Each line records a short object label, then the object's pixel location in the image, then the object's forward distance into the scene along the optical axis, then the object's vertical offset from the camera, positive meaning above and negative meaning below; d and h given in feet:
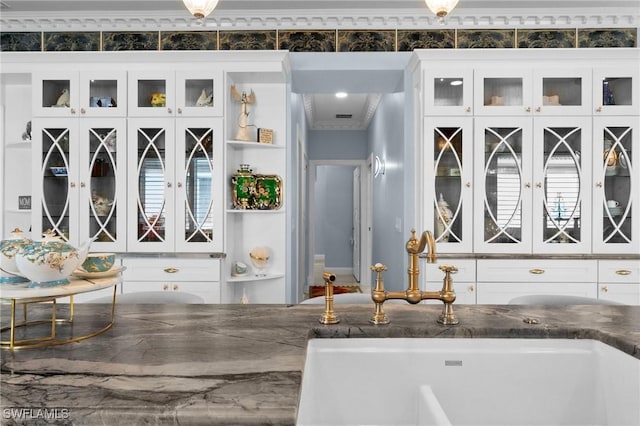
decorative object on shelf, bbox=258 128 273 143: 11.13 +1.91
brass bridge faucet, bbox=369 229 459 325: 4.02 -0.75
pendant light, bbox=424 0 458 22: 5.17 +2.40
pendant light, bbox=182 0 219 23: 5.38 +2.50
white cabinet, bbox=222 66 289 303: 11.00 +0.65
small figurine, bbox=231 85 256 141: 10.92 +2.48
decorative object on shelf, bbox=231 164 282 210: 10.95 +0.54
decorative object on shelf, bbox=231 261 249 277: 11.00 -1.41
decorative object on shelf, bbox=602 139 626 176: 9.97 +1.22
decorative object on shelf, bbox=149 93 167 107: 10.35 +2.60
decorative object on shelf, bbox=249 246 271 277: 11.13 -1.17
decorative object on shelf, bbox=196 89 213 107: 10.36 +2.60
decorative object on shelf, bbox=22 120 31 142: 11.07 +1.94
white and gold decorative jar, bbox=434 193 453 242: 10.07 -0.09
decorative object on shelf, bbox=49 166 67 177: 10.38 +0.95
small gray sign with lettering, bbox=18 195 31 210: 11.46 +0.26
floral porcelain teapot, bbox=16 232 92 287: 3.35 -0.38
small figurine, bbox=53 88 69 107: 10.42 +2.61
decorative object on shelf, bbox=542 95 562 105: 10.05 +2.52
